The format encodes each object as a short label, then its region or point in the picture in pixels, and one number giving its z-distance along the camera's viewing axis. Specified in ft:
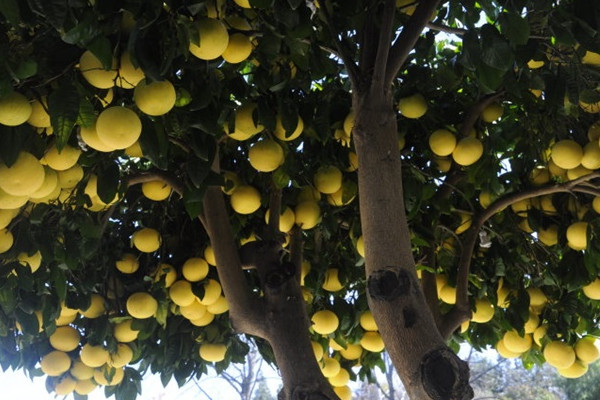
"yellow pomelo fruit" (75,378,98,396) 8.16
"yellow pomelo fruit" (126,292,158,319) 7.29
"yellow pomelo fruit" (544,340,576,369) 8.07
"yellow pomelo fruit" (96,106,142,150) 4.63
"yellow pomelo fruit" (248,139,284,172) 6.25
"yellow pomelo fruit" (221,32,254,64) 5.34
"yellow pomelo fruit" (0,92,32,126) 4.23
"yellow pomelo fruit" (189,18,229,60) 4.68
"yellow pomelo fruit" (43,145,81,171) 5.11
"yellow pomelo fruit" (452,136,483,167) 6.82
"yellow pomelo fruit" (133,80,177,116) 4.58
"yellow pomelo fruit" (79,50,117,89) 4.52
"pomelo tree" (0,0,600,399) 4.58
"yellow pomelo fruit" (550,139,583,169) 6.66
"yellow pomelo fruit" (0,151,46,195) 4.54
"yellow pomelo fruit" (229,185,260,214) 7.06
